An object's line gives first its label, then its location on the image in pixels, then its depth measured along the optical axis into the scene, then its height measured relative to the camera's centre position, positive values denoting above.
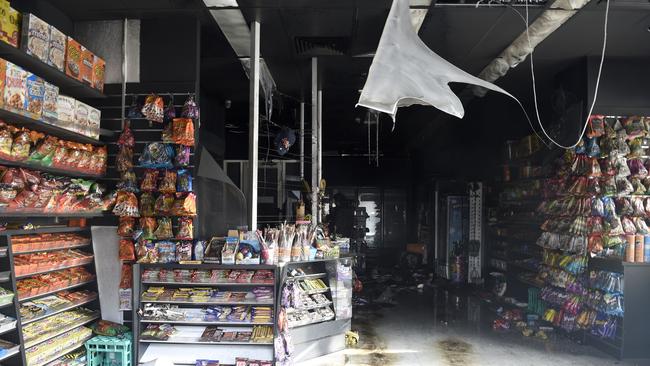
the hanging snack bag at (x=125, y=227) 4.38 -0.19
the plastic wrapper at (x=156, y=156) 4.37 +0.47
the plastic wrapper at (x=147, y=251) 4.32 -0.41
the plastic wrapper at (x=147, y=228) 4.37 -0.20
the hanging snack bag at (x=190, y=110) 4.42 +0.92
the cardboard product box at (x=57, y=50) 3.67 +1.25
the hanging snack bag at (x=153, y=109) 4.37 +0.91
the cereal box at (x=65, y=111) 3.79 +0.79
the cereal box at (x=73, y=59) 3.91 +1.25
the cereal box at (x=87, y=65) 4.17 +1.27
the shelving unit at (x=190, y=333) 4.14 -1.13
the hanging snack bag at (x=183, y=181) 4.35 +0.24
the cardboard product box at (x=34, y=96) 3.40 +0.81
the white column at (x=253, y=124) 4.80 +0.86
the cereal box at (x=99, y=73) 4.39 +1.27
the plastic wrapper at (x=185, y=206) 4.29 +0.01
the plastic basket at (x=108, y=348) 4.18 -1.26
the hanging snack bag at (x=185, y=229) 4.36 -0.20
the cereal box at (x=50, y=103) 3.59 +0.80
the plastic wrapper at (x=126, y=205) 4.29 +0.02
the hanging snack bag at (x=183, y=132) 4.35 +0.70
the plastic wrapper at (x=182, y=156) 4.36 +0.47
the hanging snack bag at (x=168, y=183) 4.35 +0.22
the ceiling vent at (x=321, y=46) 5.43 +1.94
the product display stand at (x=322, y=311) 4.77 -1.09
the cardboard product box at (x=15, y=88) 3.18 +0.82
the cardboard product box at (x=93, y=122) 4.26 +0.78
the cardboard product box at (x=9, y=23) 3.16 +1.26
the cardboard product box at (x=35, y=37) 3.37 +1.24
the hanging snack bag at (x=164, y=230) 4.36 -0.21
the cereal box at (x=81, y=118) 4.04 +0.78
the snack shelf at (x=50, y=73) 3.29 +1.07
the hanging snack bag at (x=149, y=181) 4.38 +0.24
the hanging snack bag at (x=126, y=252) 4.41 -0.42
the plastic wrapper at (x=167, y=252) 4.29 -0.41
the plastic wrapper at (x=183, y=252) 4.26 -0.40
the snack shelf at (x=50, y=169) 3.36 +0.30
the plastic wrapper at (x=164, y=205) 4.36 +0.02
